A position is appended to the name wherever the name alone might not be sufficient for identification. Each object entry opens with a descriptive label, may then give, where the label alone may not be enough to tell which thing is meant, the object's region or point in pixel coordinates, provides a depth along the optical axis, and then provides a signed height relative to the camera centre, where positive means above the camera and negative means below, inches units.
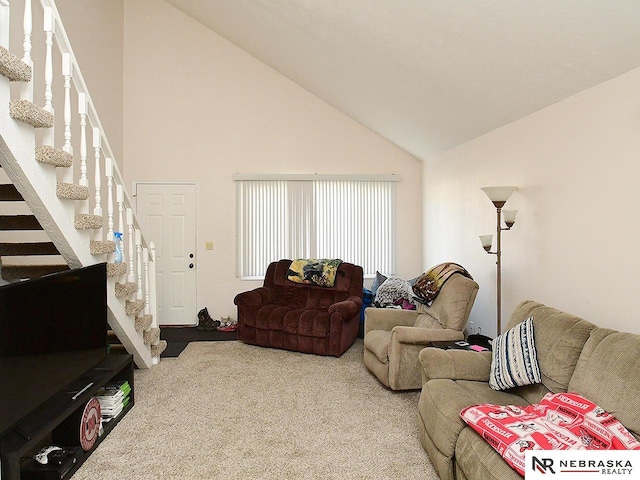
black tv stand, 78.7 -36.1
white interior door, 238.5 +0.2
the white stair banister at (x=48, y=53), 99.7 +43.0
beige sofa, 71.9 -27.8
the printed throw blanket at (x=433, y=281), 151.9 -13.9
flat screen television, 80.0 -19.6
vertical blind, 239.9 +11.9
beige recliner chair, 135.5 -29.4
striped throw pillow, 92.7 -25.7
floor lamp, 129.6 +6.4
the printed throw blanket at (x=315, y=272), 202.8 -13.8
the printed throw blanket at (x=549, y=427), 66.8 -30.5
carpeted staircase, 88.6 +4.2
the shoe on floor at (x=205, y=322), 231.6 -41.6
